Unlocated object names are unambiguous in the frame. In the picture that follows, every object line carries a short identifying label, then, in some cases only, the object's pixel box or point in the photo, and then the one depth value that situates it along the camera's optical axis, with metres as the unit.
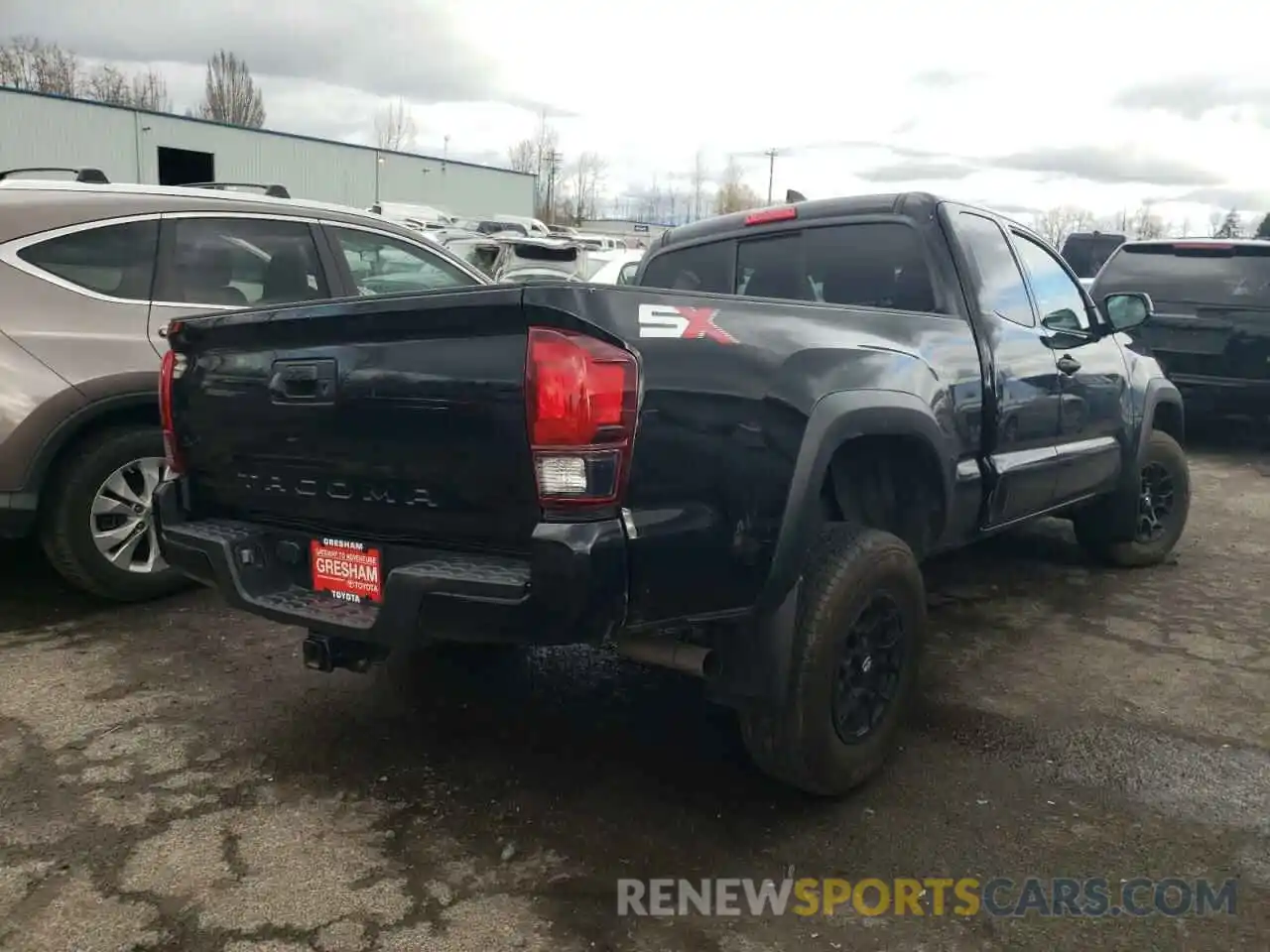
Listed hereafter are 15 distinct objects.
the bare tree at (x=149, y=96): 72.56
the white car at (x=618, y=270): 10.70
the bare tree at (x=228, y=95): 68.25
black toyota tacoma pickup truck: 2.47
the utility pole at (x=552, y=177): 79.96
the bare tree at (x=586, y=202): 90.44
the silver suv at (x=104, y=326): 4.23
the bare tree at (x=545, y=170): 83.56
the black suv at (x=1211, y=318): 8.51
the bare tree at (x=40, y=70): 65.00
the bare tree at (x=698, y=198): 99.81
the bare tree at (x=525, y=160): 87.19
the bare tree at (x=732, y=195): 93.56
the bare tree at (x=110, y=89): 70.12
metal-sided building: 34.00
